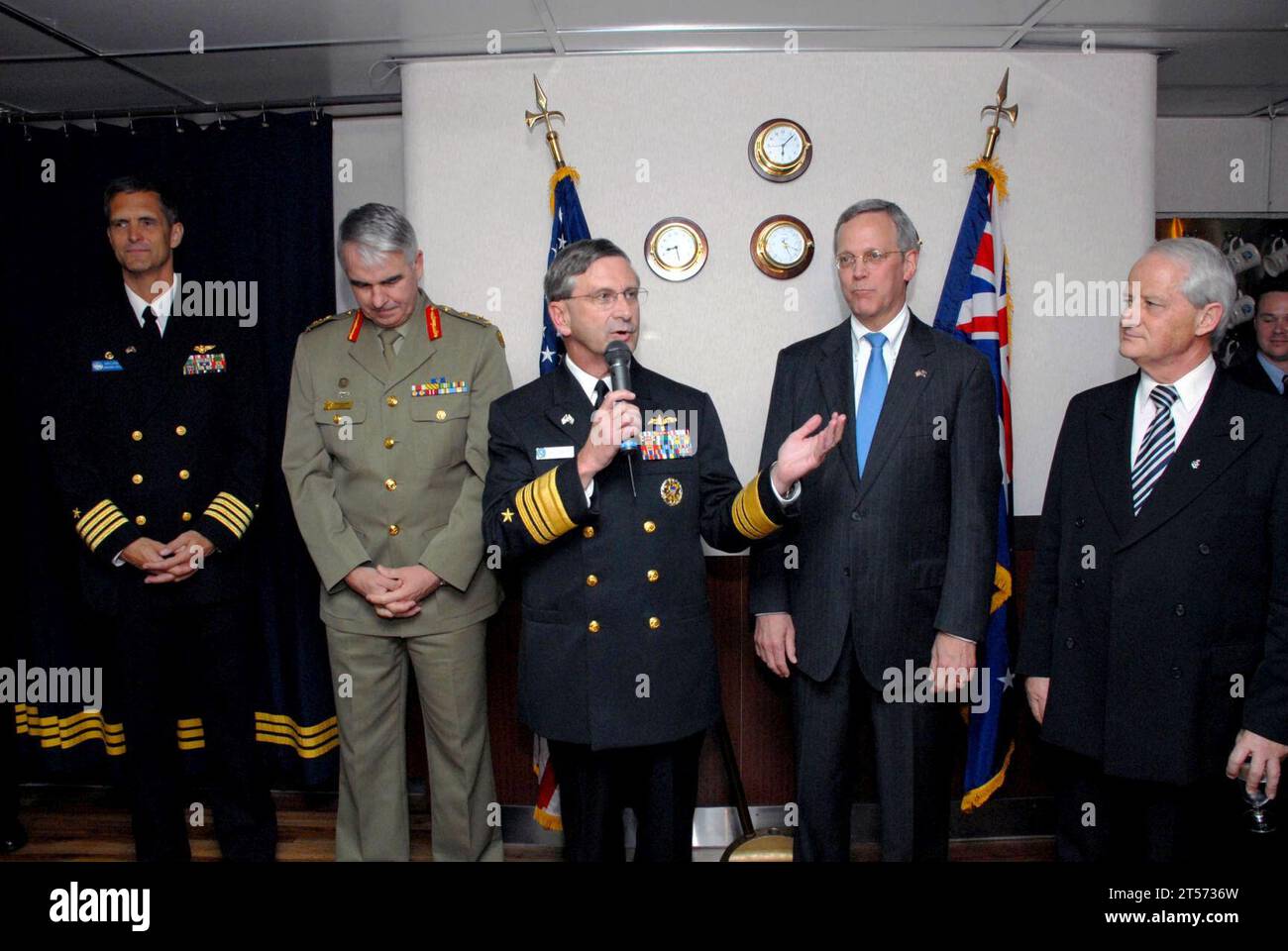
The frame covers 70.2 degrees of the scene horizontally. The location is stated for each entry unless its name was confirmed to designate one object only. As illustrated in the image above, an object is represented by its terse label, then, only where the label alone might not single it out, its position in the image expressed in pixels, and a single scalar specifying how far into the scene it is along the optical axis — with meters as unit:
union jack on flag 2.96
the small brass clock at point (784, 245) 3.14
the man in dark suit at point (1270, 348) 3.40
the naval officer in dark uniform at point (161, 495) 2.65
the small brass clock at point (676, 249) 3.16
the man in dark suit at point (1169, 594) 1.95
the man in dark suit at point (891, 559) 2.17
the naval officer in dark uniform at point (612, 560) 2.07
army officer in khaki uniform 2.49
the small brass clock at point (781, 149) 3.12
